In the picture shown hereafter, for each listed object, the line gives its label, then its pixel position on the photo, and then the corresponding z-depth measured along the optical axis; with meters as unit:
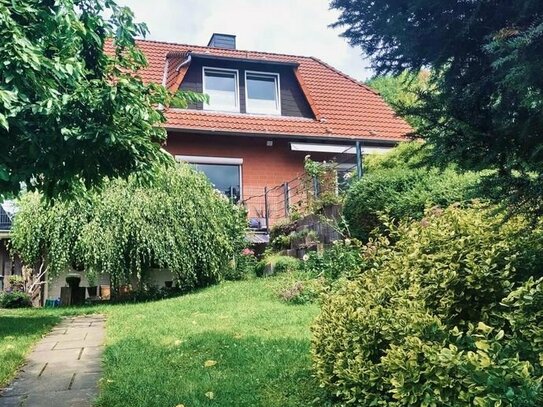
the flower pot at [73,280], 11.66
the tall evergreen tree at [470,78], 2.37
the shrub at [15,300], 11.79
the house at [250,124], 15.55
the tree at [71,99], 3.96
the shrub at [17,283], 13.67
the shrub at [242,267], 12.43
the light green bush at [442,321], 2.22
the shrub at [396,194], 7.40
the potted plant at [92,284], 11.20
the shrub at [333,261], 8.42
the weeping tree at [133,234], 11.00
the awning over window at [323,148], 16.05
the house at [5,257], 16.41
